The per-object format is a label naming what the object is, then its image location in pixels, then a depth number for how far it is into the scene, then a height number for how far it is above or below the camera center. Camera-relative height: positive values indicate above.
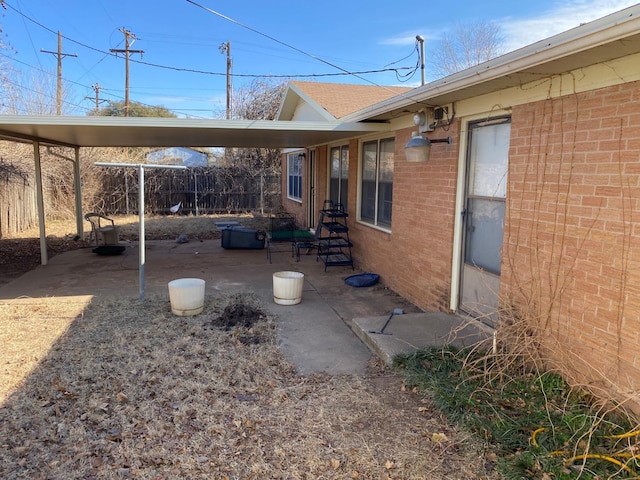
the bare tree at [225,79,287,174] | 24.98 +4.49
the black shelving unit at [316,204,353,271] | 8.51 -1.18
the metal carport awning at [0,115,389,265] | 6.46 +0.81
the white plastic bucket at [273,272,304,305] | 6.12 -1.44
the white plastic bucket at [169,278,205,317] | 5.60 -1.44
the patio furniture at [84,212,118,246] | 9.97 -1.22
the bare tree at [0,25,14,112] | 13.61 +2.62
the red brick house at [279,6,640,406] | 3.04 -0.11
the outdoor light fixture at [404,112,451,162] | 5.34 +0.43
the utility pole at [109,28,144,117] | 24.05 +6.76
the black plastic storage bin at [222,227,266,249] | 10.70 -1.33
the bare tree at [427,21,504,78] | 18.11 +5.71
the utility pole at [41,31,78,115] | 22.16 +5.28
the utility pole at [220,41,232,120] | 25.58 +6.19
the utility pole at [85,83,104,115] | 32.61 +6.28
